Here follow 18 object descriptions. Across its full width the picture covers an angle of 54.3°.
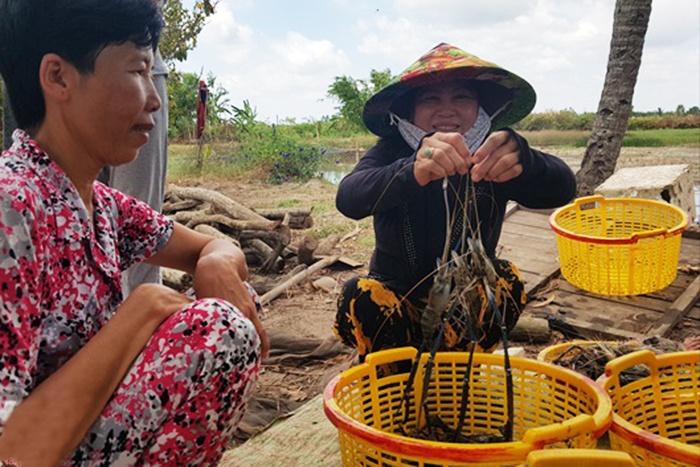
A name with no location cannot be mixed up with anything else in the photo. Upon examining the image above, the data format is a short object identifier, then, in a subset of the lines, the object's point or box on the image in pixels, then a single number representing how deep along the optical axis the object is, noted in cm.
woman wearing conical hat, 243
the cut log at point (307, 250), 566
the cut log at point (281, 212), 666
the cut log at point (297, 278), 493
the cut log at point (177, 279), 505
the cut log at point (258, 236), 596
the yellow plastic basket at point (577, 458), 128
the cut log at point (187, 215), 657
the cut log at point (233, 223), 602
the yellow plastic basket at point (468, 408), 141
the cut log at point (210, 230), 574
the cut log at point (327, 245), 611
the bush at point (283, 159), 1124
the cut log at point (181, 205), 725
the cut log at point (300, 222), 664
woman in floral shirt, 137
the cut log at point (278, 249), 577
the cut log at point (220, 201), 652
